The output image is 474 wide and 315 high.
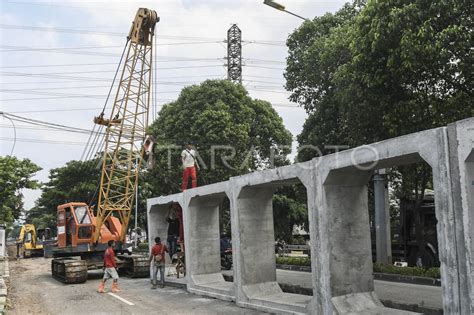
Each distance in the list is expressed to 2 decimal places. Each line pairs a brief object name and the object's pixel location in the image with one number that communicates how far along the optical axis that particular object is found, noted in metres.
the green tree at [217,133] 30.98
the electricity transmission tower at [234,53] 46.97
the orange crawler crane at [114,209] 21.34
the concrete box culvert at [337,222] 7.38
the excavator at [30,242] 41.88
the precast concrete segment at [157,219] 18.55
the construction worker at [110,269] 16.36
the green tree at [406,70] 13.37
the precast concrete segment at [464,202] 7.21
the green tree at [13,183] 35.62
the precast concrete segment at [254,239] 12.61
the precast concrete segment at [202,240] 15.61
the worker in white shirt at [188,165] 17.55
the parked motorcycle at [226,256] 21.56
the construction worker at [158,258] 16.83
